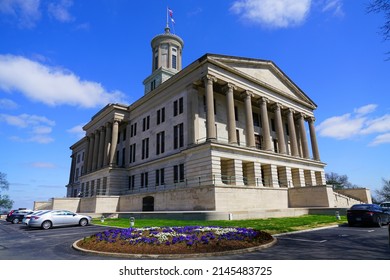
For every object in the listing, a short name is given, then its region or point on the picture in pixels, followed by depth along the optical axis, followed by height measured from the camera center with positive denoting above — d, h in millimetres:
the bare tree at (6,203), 80056 +3223
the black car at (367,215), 16828 -641
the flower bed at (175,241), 9000 -1191
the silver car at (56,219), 20453 -569
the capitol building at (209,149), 28797 +8953
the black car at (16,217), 32469 -479
